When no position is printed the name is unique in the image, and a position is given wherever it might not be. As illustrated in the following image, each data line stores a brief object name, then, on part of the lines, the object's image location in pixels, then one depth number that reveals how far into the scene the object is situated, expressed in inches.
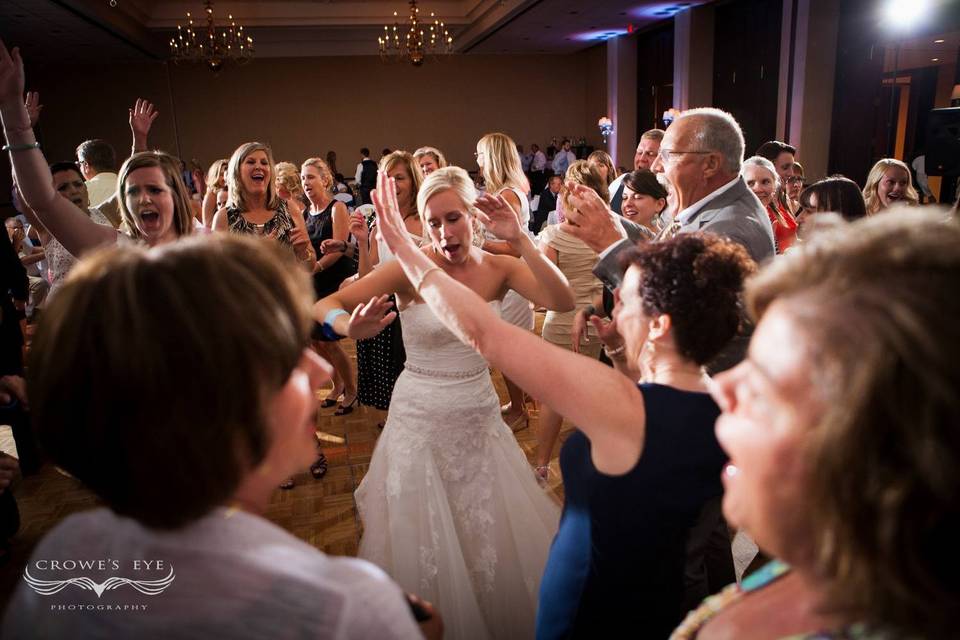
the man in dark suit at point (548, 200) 289.9
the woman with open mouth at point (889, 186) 146.6
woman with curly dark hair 38.1
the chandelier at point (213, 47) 325.8
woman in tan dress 124.9
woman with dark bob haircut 21.3
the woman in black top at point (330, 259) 146.7
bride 72.4
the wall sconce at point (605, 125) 389.4
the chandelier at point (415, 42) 339.9
